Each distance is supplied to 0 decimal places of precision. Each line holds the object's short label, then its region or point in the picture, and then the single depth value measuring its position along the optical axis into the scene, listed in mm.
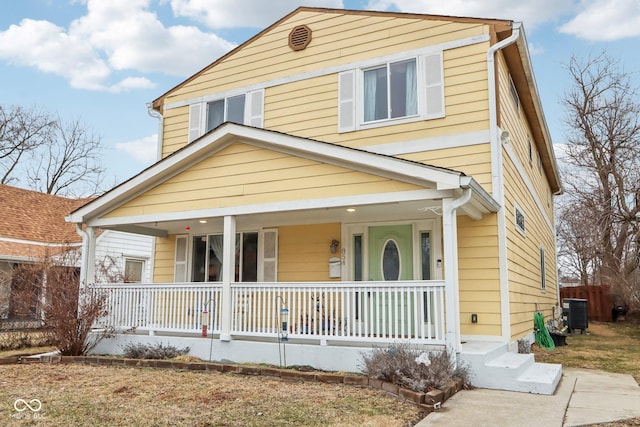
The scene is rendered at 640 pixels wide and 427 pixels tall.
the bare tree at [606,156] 21703
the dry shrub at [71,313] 9078
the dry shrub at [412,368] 6145
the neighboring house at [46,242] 16516
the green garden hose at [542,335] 11250
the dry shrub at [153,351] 8828
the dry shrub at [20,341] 10711
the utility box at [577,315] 15367
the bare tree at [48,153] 29141
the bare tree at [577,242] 24656
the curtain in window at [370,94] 10258
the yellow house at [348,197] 7820
